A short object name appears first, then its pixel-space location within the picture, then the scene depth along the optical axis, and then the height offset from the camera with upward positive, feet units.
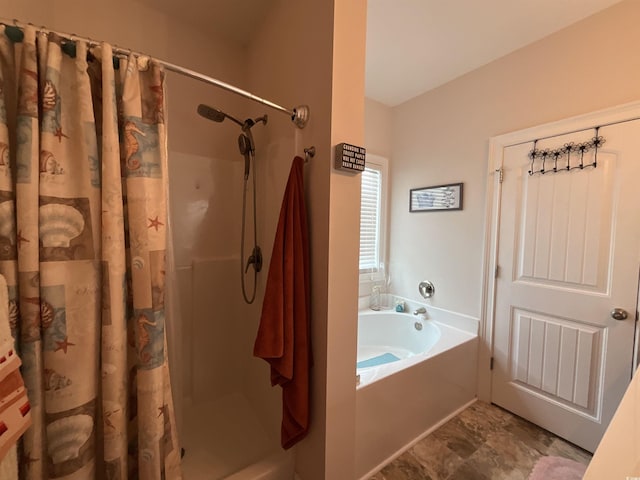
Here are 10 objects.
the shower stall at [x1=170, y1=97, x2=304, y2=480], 4.74 -1.42
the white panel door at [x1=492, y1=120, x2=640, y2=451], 4.82 -1.07
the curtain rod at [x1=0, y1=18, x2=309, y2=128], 2.51 +1.90
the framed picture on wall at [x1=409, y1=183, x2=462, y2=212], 7.38 +1.08
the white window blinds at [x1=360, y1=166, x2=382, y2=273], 8.80 +0.39
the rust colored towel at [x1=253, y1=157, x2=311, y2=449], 3.48 -1.21
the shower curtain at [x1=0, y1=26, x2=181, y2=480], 2.41 -0.30
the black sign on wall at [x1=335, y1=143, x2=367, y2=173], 3.40 +1.00
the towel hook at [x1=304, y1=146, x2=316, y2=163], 3.72 +1.14
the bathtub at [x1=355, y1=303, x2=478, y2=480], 4.60 -3.36
